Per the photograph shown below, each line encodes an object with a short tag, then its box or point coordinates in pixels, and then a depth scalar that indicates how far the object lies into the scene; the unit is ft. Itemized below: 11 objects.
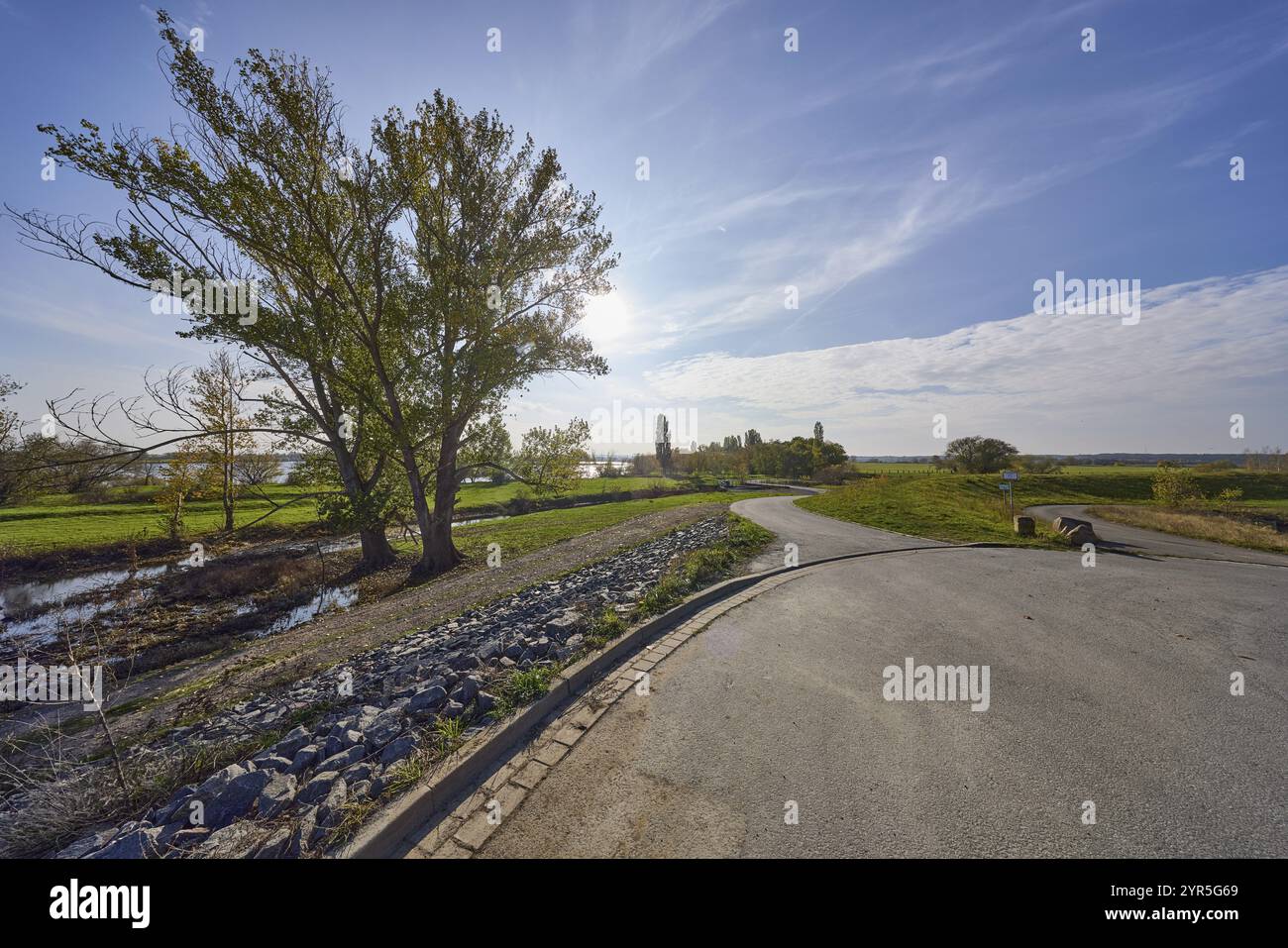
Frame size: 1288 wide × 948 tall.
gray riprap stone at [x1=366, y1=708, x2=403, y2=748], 13.07
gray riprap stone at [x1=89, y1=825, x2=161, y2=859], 9.16
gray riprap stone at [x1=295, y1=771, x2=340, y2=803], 10.78
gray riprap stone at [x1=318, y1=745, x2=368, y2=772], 12.00
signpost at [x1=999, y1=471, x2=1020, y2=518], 57.77
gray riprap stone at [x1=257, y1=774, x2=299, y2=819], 10.36
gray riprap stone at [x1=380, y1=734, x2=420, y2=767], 12.33
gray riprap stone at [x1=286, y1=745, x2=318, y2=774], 12.13
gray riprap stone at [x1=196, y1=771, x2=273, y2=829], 10.29
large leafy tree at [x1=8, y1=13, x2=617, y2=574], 35.60
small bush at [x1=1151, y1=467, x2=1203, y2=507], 109.81
